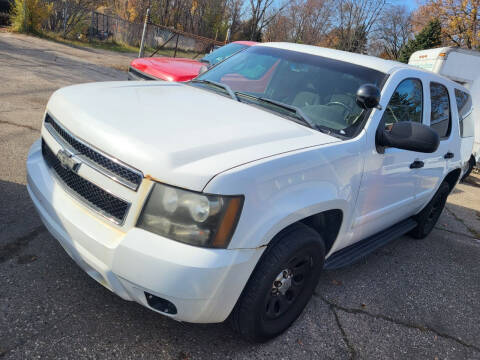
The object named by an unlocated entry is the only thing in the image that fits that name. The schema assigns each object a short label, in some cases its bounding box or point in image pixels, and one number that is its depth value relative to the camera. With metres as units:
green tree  31.91
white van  10.87
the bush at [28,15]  15.98
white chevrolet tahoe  1.93
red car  6.88
